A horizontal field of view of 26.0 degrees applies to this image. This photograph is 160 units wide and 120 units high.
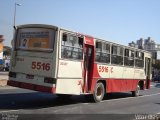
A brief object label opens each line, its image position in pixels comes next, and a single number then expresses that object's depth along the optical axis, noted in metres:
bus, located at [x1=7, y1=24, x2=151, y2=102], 13.56
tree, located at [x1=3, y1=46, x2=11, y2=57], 113.47
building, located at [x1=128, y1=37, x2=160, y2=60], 172.30
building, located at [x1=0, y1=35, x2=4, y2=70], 41.88
